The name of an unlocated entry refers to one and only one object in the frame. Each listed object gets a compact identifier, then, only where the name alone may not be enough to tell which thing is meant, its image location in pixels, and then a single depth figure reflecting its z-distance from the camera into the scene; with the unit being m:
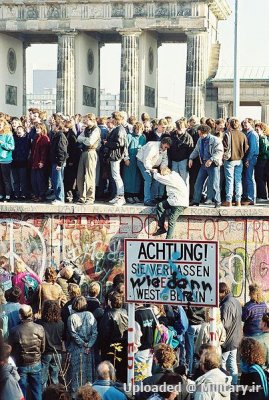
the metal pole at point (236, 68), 29.00
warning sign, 10.75
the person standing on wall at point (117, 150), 18.42
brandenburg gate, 58.47
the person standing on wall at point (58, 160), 18.47
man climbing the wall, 17.56
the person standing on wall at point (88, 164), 18.42
